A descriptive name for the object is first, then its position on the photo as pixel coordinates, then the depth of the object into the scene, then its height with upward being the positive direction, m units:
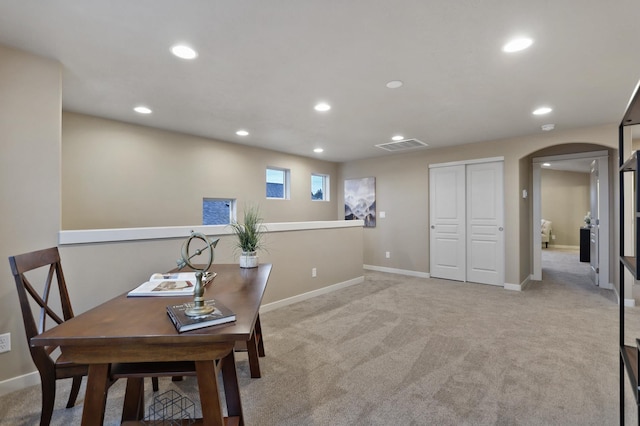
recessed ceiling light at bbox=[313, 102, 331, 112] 3.25 +1.14
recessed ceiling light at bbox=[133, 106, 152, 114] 3.34 +1.14
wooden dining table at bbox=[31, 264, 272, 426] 1.04 -0.42
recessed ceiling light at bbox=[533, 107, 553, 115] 3.35 +1.12
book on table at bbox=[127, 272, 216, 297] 1.56 -0.38
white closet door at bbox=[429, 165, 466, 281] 5.24 -0.14
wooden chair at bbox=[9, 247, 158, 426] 1.54 -0.67
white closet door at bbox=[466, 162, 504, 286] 4.86 -0.15
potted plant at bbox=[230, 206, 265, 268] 2.25 -0.21
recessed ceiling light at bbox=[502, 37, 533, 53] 2.01 +1.11
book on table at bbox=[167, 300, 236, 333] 1.09 -0.38
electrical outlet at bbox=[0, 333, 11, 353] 2.06 -0.83
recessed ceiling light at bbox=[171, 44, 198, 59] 2.11 +1.13
